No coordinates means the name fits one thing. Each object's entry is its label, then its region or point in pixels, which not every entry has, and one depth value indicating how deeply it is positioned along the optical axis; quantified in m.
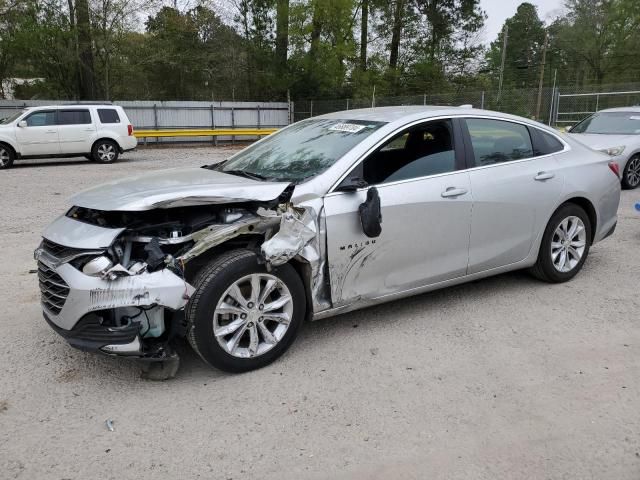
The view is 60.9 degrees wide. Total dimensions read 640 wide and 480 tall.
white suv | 15.24
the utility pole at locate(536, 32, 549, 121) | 21.43
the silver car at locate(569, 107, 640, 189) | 9.94
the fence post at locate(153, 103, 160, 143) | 25.44
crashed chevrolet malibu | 3.22
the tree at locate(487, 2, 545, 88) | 68.36
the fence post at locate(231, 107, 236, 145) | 27.55
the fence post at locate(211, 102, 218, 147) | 26.79
